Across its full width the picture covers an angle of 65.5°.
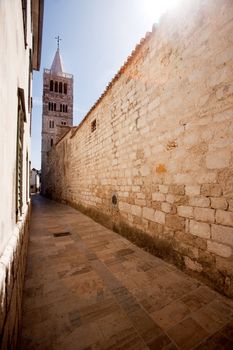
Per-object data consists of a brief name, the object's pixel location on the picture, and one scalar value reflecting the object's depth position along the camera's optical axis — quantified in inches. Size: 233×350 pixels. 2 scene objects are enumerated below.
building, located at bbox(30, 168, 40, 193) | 1251.4
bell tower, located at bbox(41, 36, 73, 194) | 1190.9
